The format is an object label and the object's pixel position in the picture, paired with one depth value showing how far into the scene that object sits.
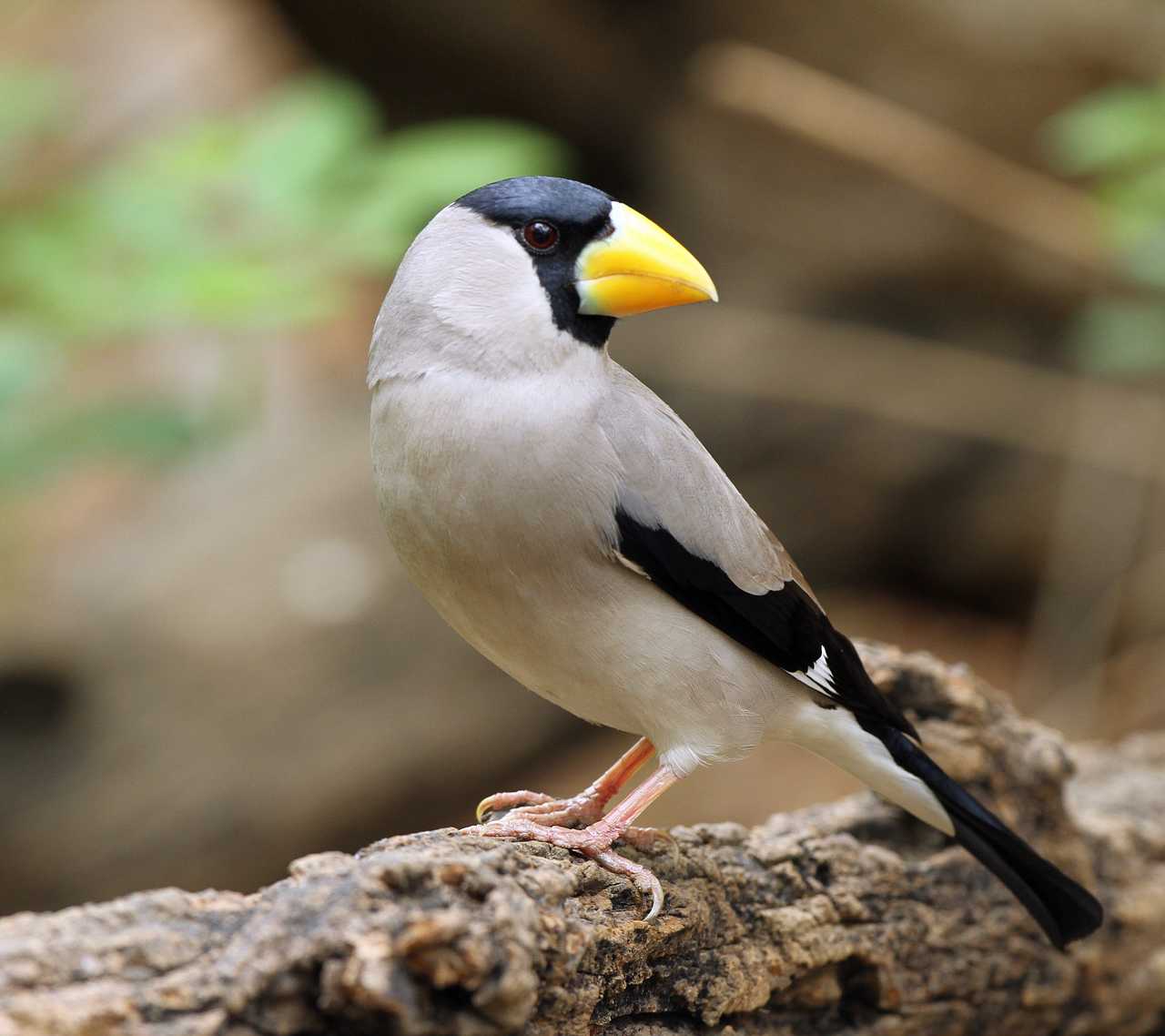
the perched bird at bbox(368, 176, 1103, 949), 5.98
